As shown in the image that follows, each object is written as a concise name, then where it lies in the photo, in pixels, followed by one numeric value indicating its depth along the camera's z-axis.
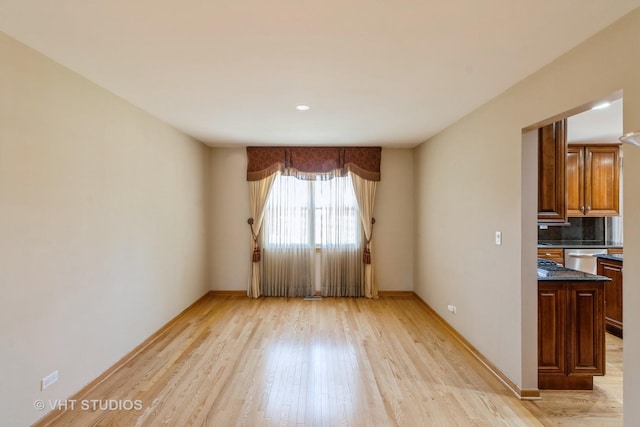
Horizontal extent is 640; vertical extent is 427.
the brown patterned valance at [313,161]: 5.32
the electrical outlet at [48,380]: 2.16
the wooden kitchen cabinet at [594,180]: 4.70
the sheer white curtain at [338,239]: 5.40
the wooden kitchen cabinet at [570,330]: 2.60
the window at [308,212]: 5.40
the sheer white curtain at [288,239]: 5.40
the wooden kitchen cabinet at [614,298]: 3.76
